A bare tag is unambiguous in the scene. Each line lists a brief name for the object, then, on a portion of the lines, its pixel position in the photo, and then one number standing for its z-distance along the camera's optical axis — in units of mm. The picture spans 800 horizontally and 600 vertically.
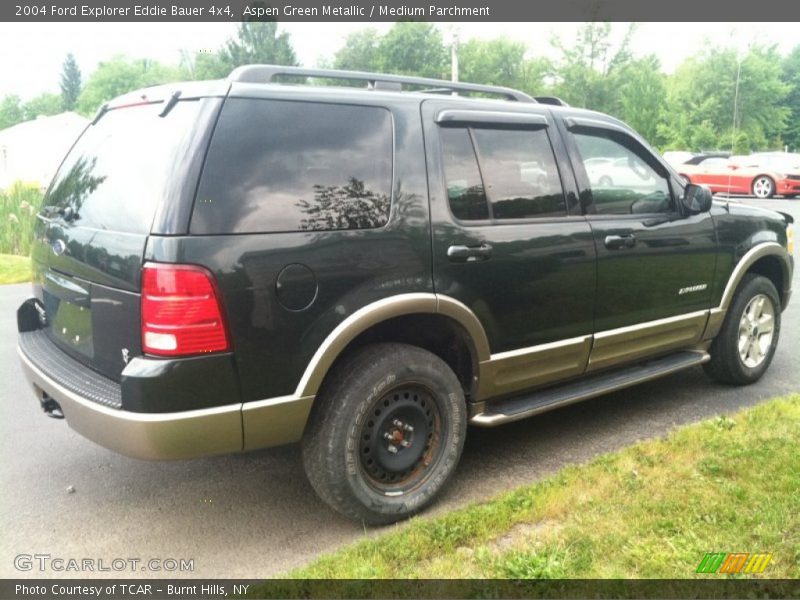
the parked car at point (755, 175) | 22094
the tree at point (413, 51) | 53438
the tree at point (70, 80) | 106875
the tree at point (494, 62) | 50812
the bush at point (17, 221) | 12766
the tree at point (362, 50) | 56000
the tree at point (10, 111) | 98500
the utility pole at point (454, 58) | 24561
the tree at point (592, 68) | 38844
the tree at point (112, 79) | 92688
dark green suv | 2928
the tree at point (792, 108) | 49594
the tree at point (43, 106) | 104438
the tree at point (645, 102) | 36375
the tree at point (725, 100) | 23844
